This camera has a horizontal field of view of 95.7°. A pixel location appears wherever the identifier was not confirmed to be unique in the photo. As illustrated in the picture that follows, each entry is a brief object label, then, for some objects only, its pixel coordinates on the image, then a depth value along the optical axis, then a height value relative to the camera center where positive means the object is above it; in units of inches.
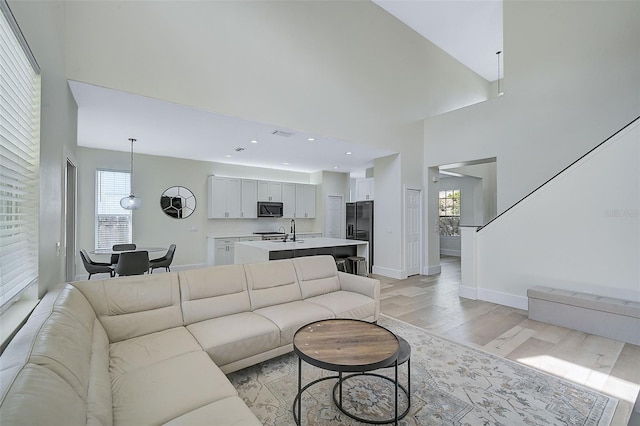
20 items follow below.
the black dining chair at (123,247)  203.5 -23.3
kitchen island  190.6 -25.0
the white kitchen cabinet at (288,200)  335.9 +17.5
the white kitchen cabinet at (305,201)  346.6 +17.0
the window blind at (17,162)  62.2 +13.1
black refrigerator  293.3 -7.3
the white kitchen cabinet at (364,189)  316.8 +29.0
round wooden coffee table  69.0 -35.0
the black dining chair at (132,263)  174.6 -29.8
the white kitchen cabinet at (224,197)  290.0 +17.9
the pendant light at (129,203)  221.5 +9.0
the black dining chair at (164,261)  209.0 -33.8
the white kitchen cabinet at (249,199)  308.5 +17.1
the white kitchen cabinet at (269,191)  320.3 +27.4
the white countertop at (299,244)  191.5 -21.2
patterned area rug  78.0 -54.2
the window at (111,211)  245.8 +3.2
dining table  183.2 -23.8
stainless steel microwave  317.4 +6.7
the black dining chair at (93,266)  187.7 -34.0
